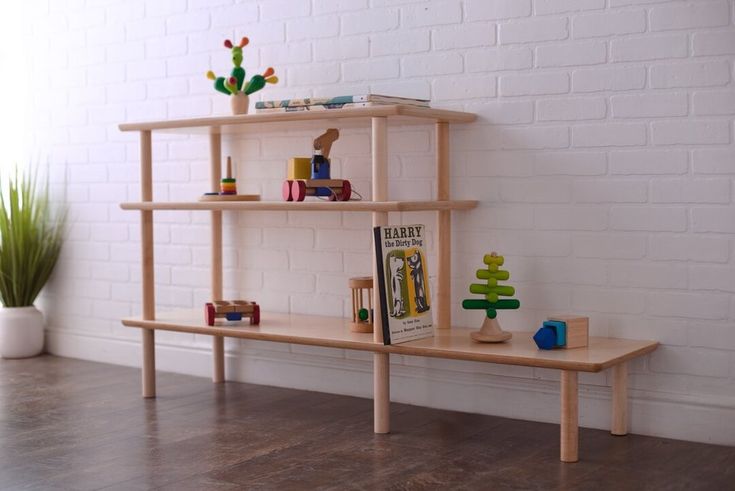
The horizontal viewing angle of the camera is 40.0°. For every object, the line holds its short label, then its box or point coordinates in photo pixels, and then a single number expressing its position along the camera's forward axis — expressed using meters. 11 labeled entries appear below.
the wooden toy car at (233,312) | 3.58
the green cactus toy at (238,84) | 3.56
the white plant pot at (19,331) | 4.54
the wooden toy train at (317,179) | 3.31
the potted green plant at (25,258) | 4.47
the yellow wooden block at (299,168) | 3.41
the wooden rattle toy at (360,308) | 3.29
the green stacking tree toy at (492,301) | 3.08
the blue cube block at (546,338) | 2.93
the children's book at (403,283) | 3.04
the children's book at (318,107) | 3.17
